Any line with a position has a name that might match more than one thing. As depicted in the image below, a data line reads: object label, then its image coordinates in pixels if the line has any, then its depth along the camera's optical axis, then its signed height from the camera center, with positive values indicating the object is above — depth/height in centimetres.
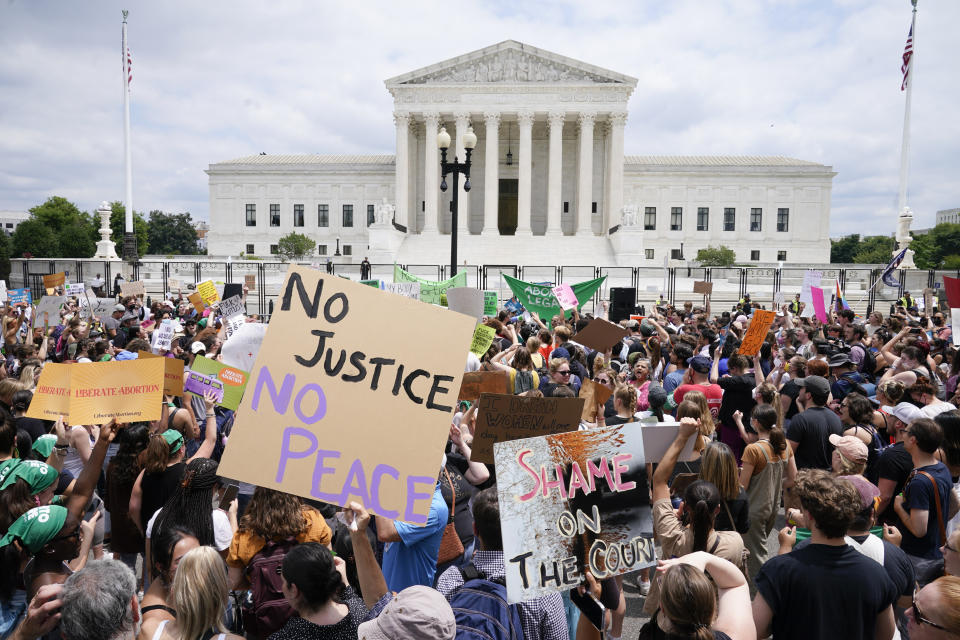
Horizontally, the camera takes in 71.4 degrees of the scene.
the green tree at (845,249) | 9639 +603
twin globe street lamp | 1645 +315
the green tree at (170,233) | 10581 +817
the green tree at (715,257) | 4897 +236
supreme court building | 5134 +881
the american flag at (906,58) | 3195 +1120
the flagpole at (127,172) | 3631 +639
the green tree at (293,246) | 5472 +326
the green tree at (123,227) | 7438 +654
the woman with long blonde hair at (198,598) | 279 -132
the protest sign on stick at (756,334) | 844 -57
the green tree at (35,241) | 6150 +391
